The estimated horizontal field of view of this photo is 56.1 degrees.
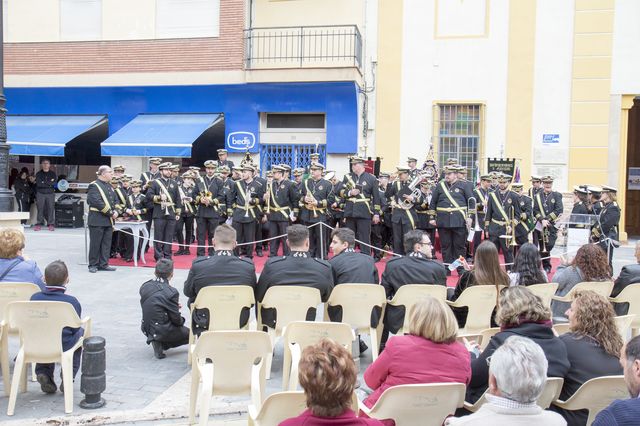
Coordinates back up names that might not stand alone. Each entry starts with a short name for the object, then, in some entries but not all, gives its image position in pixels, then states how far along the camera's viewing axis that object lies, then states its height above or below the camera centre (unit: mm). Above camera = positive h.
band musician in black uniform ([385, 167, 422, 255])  12462 -259
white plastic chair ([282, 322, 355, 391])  4645 -1113
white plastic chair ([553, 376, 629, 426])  3492 -1160
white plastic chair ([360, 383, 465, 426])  3402 -1204
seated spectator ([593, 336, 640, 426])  2557 -898
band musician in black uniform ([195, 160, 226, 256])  13391 -299
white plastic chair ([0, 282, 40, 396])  5428 -1006
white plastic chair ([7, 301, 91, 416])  5004 -1221
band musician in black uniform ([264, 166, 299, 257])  12797 -238
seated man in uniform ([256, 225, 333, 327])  5977 -838
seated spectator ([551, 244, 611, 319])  6395 -808
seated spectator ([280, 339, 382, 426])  2600 -866
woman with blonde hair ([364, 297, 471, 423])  3684 -1005
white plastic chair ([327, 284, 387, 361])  5848 -1074
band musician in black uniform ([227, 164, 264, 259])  12938 -320
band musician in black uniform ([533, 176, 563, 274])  12430 -440
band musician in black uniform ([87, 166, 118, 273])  11375 -587
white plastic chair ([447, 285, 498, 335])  5812 -1069
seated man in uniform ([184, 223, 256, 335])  5992 -816
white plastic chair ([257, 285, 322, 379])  5703 -1055
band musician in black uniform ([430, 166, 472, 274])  11664 -366
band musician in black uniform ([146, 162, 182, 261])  12820 -394
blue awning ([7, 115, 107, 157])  17609 +1686
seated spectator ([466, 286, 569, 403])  3805 -887
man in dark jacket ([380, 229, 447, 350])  6246 -786
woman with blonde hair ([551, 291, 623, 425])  3738 -949
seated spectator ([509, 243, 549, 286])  6350 -771
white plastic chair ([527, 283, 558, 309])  6102 -971
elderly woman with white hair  2752 -926
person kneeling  6359 -1326
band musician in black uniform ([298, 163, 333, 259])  12734 -244
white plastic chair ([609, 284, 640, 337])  6215 -1057
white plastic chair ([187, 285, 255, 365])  5715 -1089
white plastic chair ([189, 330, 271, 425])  4383 -1270
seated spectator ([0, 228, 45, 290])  5945 -773
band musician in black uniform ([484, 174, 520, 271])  11719 -436
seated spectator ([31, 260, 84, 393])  5336 -988
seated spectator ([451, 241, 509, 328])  5914 -762
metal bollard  5062 -1563
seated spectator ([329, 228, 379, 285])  6387 -782
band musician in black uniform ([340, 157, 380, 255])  12406 -159
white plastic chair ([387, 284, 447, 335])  5852 -965
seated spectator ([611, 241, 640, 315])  6359 -891
